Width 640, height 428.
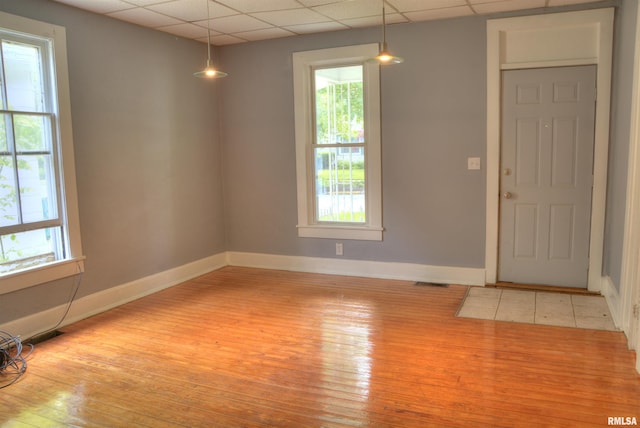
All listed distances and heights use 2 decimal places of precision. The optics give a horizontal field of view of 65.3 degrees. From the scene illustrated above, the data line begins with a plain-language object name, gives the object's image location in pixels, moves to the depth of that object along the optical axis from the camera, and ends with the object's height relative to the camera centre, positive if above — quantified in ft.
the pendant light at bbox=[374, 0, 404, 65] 11.18 +2.33
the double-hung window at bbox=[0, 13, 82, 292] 11.93 +0.25
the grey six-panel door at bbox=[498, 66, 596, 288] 14.60 -0.48
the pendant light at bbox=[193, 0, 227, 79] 12.50 +2.33
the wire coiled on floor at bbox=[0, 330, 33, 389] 10.41 -4.24
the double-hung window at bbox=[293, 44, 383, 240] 16.93 +0.68
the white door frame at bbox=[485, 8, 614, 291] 14.06 +2.89
